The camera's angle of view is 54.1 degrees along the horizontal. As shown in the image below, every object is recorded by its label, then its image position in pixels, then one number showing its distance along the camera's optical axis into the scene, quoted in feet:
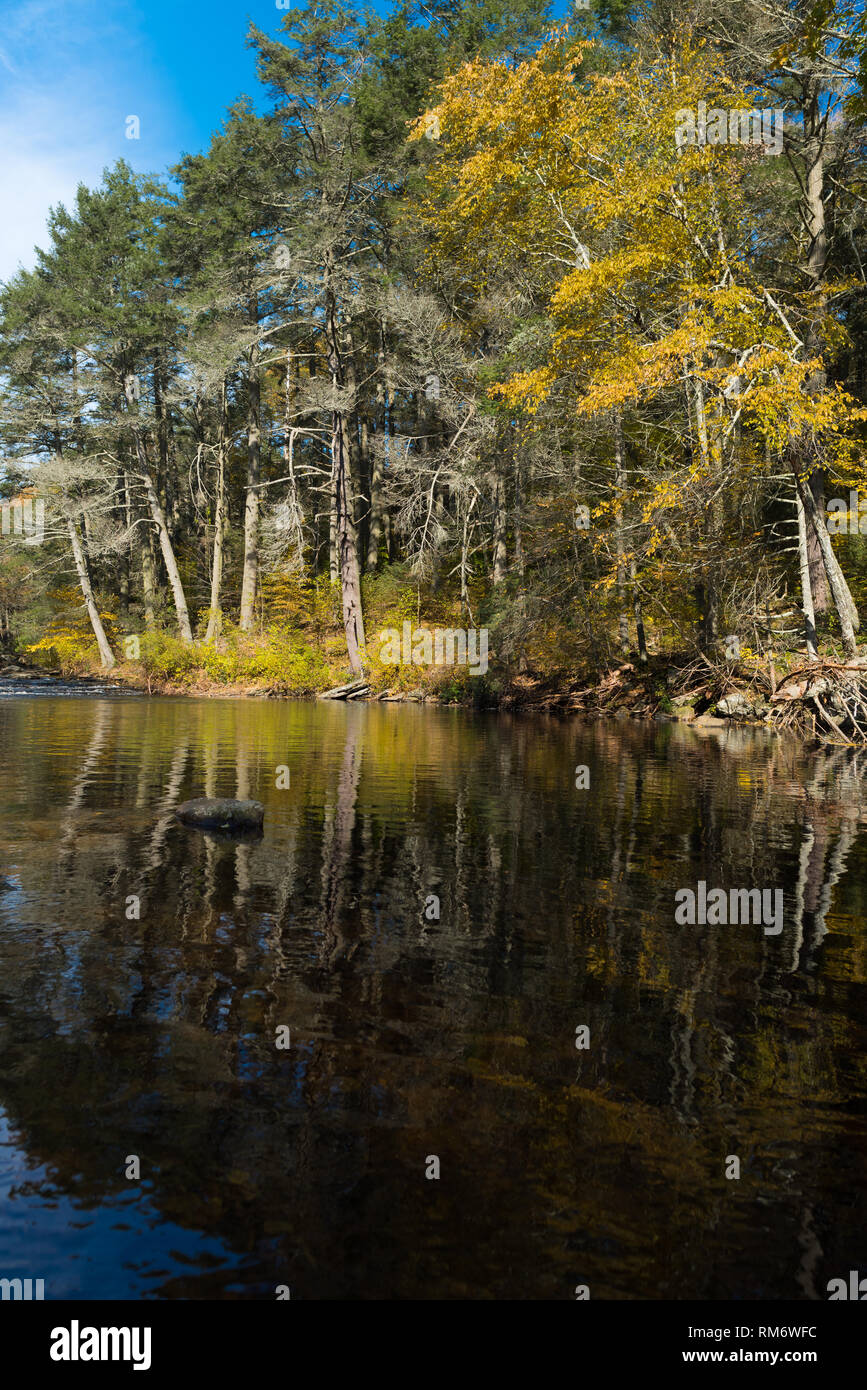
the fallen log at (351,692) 105.70
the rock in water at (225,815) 27.94
